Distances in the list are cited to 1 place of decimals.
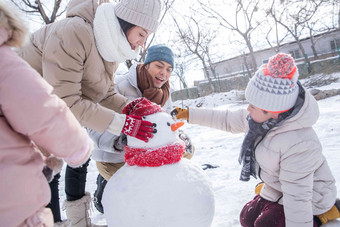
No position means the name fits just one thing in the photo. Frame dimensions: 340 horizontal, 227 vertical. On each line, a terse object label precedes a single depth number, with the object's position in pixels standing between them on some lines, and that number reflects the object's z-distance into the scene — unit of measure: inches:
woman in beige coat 60.8
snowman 47.7
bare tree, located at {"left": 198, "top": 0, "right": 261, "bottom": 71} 494.0
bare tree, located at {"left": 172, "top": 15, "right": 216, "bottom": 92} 580.3
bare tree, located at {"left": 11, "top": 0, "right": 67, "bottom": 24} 260.8
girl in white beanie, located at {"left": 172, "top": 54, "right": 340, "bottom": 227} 57.2
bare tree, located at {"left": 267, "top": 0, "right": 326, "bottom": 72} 555.5
